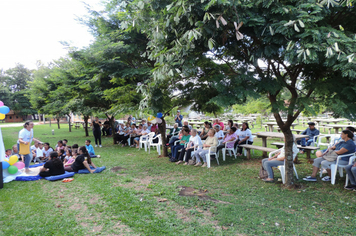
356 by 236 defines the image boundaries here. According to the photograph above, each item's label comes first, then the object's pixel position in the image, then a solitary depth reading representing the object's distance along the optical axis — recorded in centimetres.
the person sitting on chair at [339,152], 548
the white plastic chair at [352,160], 546
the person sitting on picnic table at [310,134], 927
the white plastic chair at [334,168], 558
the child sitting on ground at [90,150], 1010
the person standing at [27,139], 754
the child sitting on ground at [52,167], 705
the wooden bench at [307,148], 780
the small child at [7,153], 857
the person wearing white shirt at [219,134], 956
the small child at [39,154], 1005
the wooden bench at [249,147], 802
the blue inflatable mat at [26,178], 693
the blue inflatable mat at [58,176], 684
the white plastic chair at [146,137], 1222
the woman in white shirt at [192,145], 855
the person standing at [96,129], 1386
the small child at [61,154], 931
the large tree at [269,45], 358
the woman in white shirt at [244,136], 947
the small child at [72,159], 813
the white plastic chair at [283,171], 590
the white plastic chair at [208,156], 802
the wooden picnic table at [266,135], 851
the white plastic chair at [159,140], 1081
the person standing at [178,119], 1413
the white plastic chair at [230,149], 910
